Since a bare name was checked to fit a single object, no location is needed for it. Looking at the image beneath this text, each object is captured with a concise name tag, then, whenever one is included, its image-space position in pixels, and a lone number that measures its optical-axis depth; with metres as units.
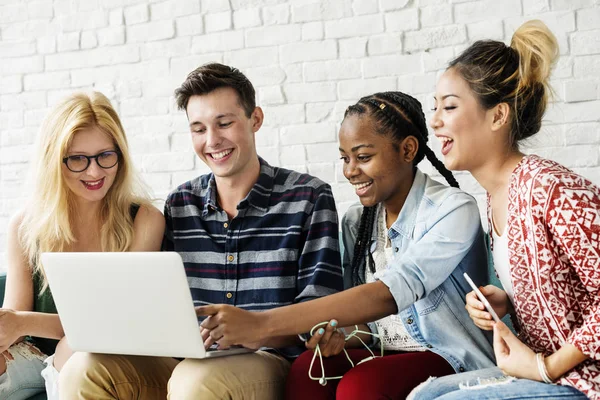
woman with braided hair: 1.65
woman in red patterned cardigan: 1.40
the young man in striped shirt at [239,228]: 1.84
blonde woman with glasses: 2.10
